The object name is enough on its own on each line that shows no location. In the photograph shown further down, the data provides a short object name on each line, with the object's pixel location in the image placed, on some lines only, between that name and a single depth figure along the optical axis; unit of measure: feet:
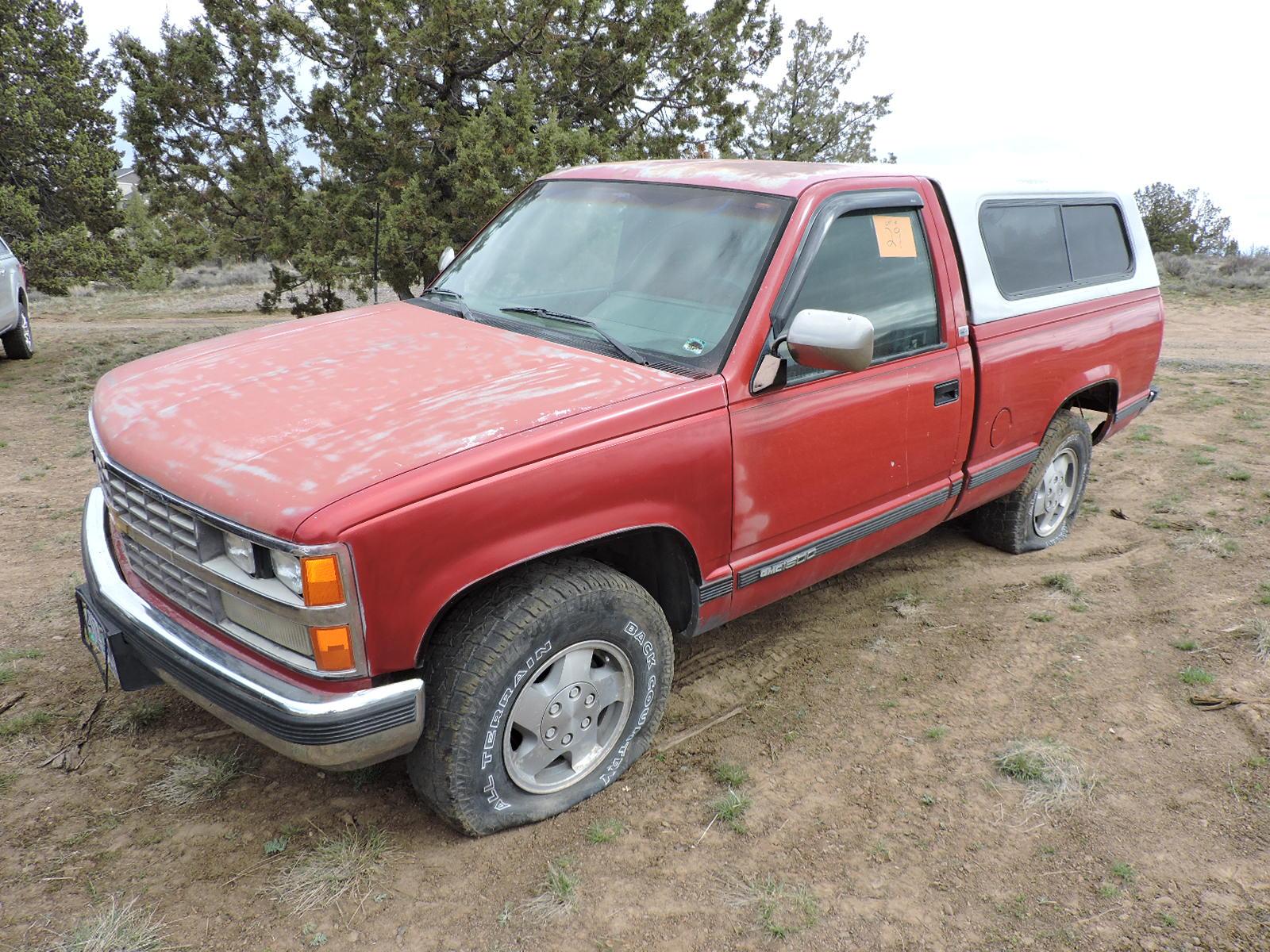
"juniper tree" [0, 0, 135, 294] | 33.19
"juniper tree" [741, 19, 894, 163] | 68.13
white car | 30.73
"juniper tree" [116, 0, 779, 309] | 30.40
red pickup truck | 7.60
